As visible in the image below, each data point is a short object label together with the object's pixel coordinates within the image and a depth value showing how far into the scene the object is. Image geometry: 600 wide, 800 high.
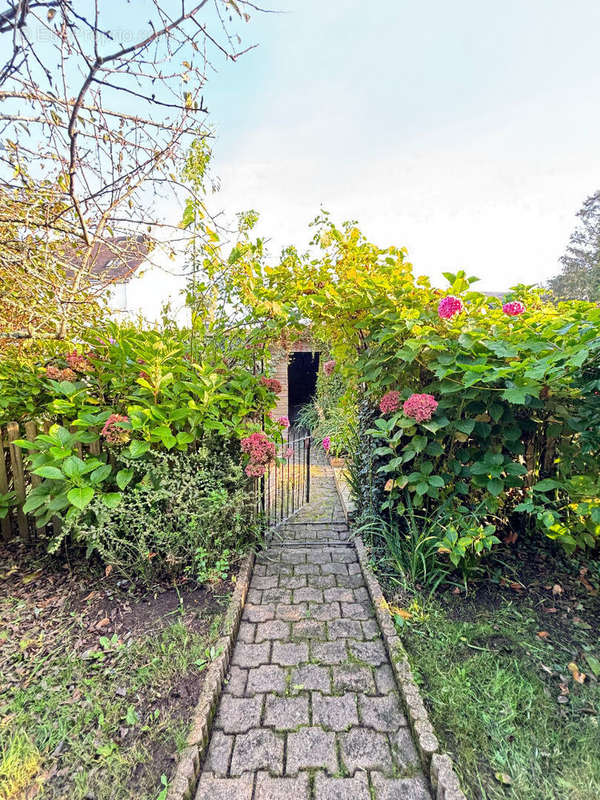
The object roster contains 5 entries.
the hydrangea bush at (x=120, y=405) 2.18
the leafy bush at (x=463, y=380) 1.88
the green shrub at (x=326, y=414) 6.70
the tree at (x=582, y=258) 18.92
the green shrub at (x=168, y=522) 2.27
